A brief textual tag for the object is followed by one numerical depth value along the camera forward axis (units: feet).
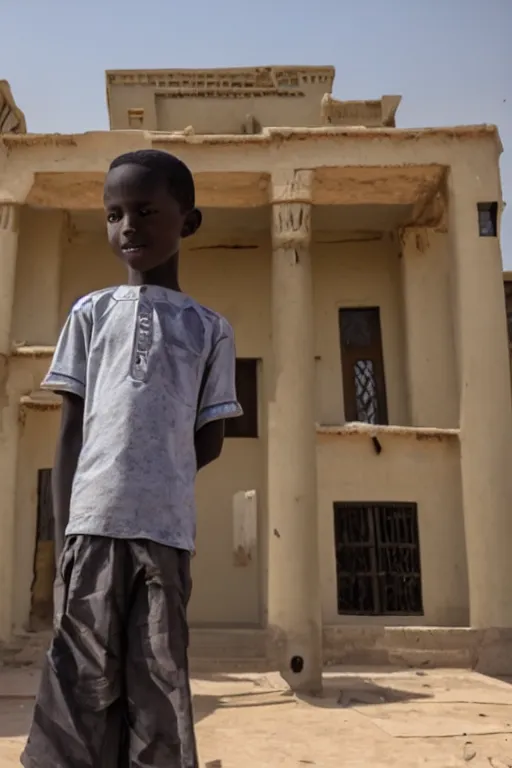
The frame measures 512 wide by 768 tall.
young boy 7.06
